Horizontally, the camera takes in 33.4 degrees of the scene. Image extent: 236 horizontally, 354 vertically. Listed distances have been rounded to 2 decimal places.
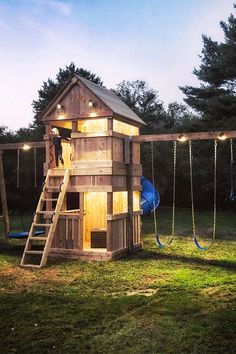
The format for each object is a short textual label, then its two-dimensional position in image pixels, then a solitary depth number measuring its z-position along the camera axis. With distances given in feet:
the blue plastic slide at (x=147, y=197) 64.64
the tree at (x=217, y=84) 89.71
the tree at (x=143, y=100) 106.73
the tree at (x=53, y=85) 119.55
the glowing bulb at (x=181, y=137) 39.18
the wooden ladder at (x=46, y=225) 36.58
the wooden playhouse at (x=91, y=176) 39.81
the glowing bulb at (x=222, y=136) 37.33
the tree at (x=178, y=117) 95.71
